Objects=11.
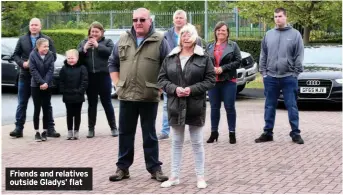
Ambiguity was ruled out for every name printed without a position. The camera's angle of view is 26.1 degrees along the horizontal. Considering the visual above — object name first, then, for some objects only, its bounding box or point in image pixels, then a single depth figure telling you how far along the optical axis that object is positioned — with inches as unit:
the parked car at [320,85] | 612.7
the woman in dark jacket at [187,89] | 309.7
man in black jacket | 460.4
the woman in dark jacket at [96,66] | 454.0
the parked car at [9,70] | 780.0
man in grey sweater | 428.5
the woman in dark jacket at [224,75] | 426.0
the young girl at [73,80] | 450.6
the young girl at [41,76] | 447.5
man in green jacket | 321.7
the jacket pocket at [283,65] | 427.5
